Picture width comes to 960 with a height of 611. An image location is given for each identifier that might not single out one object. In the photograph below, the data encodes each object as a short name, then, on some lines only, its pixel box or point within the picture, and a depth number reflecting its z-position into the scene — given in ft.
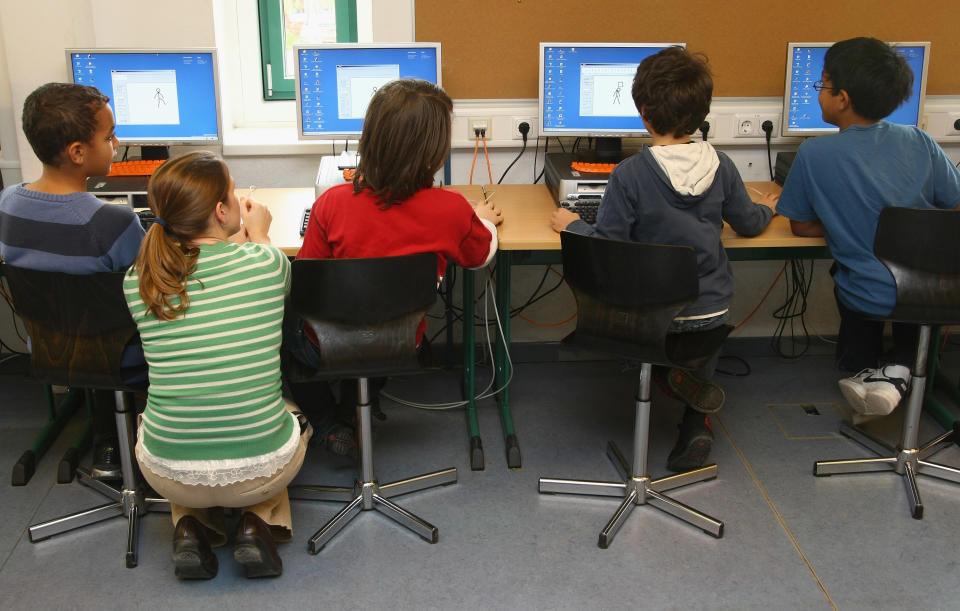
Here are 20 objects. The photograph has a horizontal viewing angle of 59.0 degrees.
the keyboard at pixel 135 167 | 8.55
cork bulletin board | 9.21
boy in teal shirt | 7.01
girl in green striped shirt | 5.46
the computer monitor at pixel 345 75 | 8.65
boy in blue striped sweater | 6.16
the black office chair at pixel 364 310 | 5.92
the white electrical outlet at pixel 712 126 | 9.59
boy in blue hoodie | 6.50
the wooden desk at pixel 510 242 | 7.47
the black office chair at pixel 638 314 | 6.17
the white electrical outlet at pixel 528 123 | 9.48
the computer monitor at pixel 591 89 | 8.79
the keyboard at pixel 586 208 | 7.95
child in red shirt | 6.04
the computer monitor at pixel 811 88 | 9.10
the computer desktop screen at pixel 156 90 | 8.57
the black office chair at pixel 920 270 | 6.63
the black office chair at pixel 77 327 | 5.99
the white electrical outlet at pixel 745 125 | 9.61
